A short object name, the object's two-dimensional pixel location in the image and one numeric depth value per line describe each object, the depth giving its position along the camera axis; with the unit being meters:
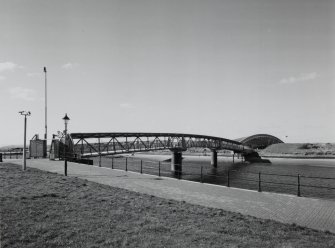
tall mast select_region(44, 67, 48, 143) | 38.09
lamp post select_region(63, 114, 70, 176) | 29.77
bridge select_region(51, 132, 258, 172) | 34.66
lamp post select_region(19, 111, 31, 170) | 21.66
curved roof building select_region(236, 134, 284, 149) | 154.25
